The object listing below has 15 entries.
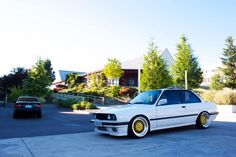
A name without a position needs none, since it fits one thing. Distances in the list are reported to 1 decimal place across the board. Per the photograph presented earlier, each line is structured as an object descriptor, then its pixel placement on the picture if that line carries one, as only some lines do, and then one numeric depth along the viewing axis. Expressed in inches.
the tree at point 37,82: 1376.7
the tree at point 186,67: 1443.2
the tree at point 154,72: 1238.3
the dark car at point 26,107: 724.7
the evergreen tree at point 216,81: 1573.9
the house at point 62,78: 2181.3
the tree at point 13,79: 1539.1
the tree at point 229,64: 1563.2
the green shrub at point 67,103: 1084.5
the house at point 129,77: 1720.0
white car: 362.9
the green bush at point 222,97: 766.5
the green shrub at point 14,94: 1395.2
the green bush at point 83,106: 954.1
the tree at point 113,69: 1569.9
